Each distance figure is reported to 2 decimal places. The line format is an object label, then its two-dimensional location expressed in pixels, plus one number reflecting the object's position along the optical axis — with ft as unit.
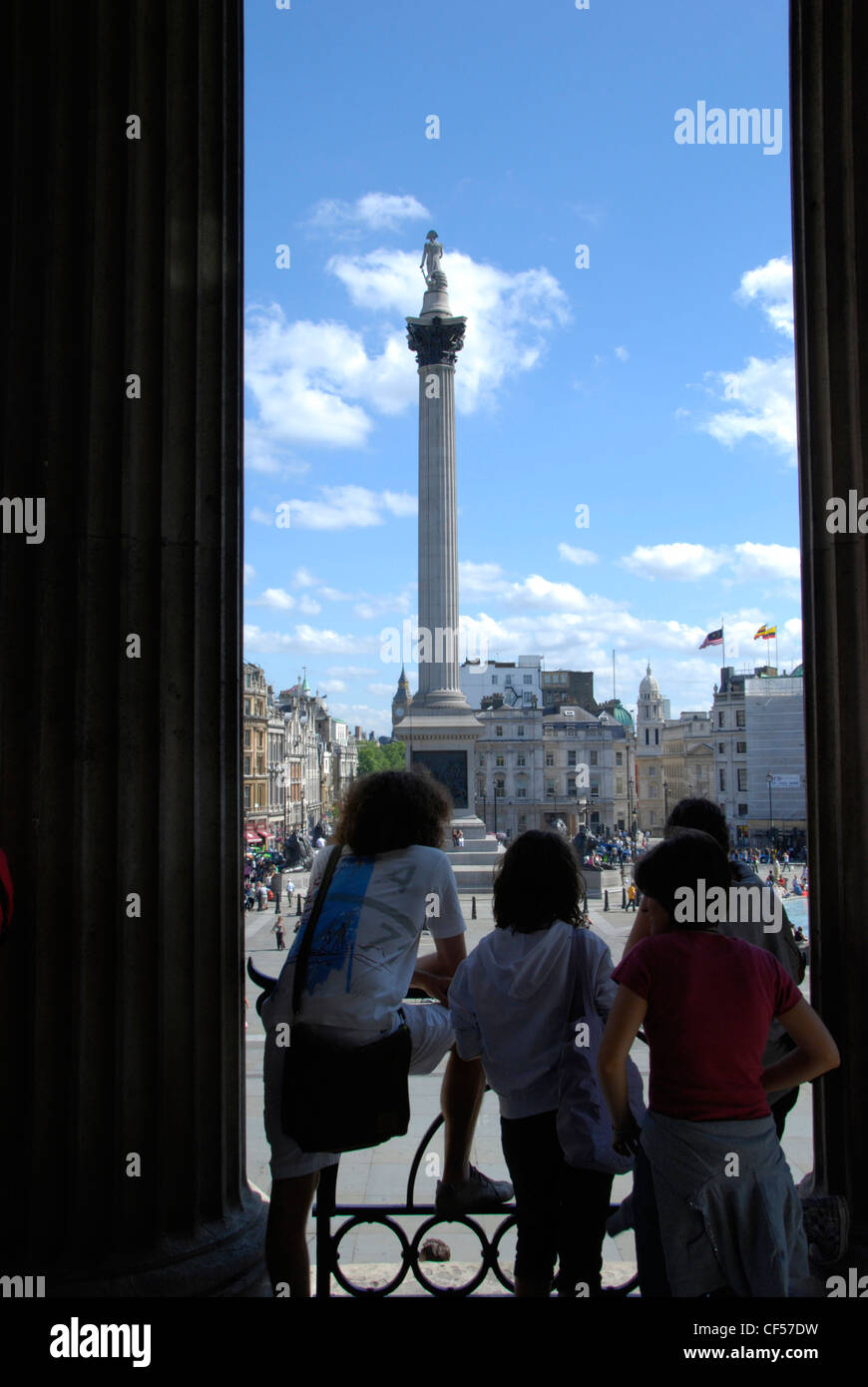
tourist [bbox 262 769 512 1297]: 8.90
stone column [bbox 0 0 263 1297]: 10.44
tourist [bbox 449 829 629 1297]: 9.37
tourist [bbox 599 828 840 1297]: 8.27
